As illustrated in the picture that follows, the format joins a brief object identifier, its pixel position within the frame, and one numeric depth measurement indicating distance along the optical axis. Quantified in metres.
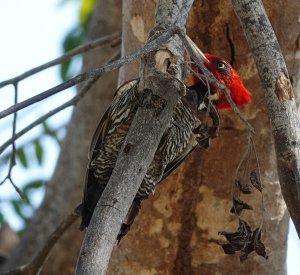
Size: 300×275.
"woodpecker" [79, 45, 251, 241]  7.29
